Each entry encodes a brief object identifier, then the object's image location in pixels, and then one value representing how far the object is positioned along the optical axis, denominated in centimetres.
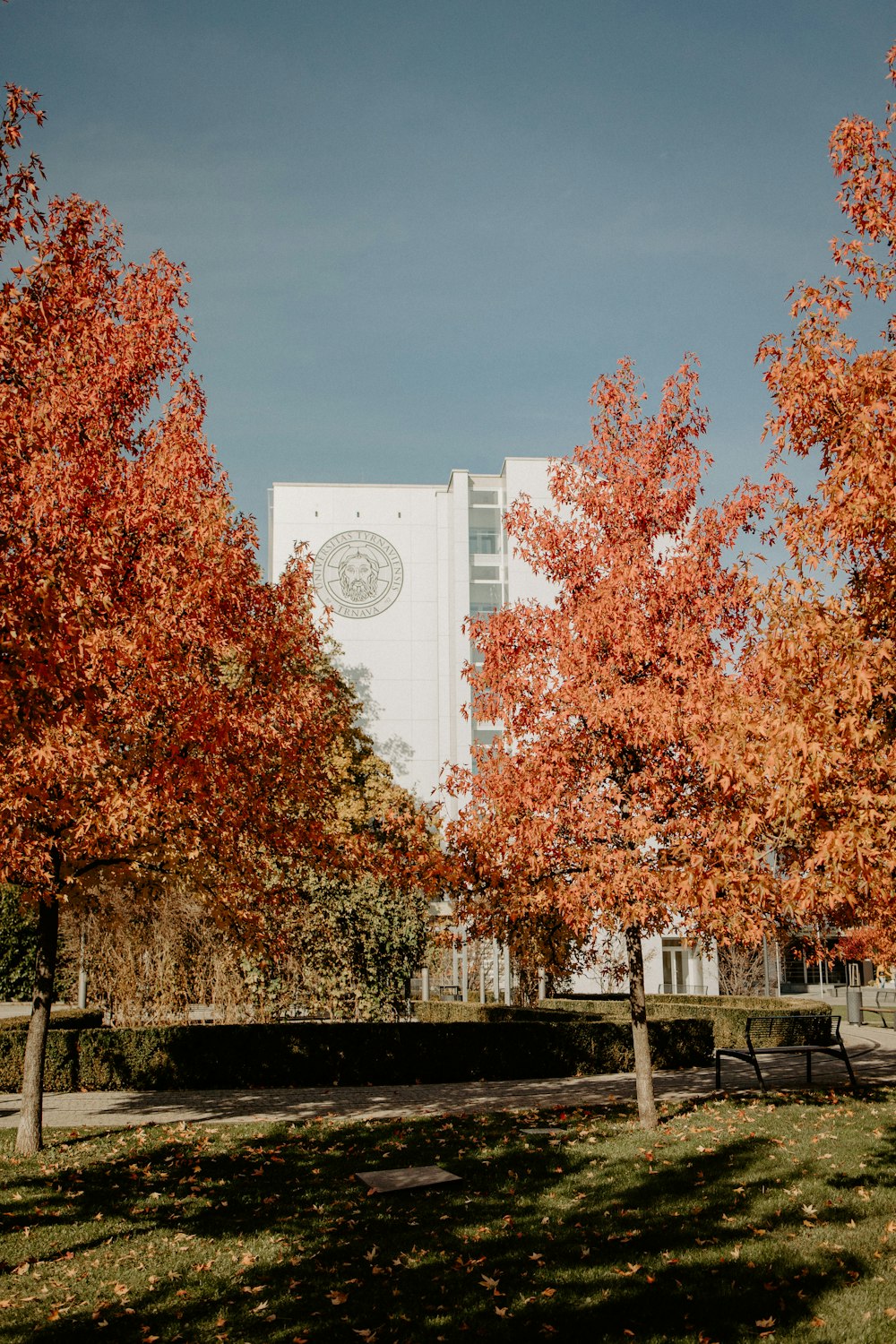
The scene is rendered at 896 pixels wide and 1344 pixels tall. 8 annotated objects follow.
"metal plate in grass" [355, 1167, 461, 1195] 814
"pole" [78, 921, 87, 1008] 2511
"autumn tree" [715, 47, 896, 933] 619
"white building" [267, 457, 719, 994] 5584
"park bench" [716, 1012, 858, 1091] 1787
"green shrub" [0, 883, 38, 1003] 3534
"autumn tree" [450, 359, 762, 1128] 1000
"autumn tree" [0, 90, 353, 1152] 761
